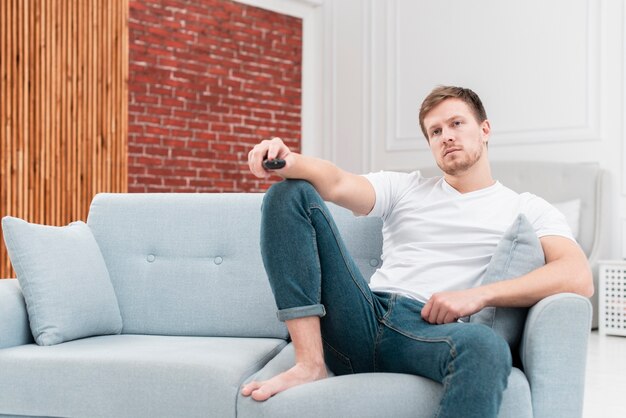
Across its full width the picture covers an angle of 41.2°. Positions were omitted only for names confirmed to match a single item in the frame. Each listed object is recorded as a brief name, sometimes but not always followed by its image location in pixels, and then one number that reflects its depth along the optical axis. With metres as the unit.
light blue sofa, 1.98
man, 1.95
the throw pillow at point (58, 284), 2.51
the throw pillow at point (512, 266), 2.14
